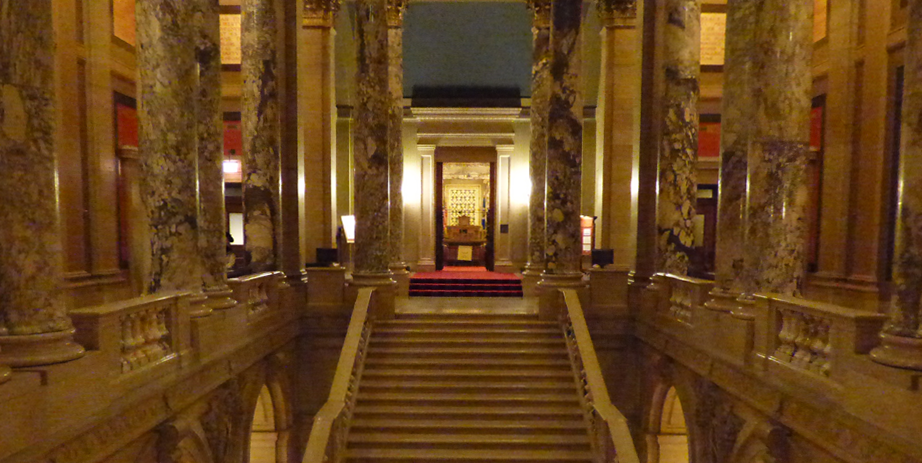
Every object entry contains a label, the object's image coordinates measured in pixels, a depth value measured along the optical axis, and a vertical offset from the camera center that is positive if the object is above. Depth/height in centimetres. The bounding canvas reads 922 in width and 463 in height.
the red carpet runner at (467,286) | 1264 -179
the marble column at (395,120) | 1257 +221
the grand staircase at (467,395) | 635 -241
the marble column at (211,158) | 636 +67
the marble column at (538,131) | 1174 +186
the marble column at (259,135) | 819 +119
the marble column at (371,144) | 884 +114
